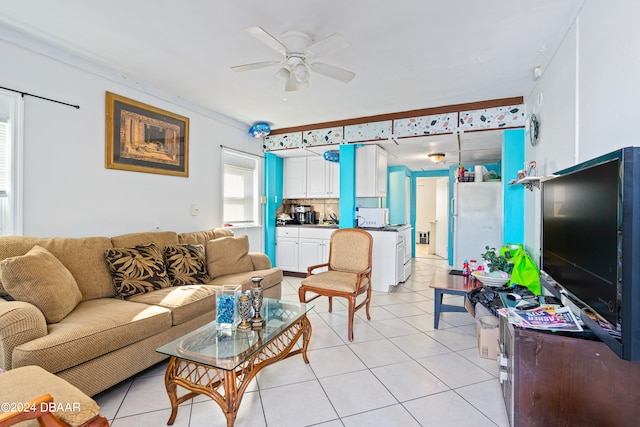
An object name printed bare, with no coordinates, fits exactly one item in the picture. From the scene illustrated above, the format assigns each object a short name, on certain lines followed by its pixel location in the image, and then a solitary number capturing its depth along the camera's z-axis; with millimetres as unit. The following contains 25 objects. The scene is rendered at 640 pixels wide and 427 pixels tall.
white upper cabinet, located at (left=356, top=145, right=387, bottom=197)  4527
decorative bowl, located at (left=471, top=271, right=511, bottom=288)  2795
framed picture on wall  2963
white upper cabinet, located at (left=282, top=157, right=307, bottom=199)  5492
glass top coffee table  1510
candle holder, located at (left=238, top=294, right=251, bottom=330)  1913
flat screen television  981
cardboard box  2371
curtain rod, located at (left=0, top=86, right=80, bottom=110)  2295
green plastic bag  2584
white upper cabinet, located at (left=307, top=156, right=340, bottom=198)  5246
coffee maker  5562
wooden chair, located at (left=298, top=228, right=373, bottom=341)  2869
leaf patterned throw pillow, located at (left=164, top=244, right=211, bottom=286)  2865
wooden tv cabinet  1257
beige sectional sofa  1599
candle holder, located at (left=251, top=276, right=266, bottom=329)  1955
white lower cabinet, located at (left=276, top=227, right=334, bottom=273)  4910
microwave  4418
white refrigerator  4391
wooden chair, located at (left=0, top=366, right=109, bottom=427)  972
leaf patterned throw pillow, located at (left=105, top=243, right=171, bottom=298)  2488
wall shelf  2636
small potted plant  2906
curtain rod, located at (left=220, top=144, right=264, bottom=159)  4306
